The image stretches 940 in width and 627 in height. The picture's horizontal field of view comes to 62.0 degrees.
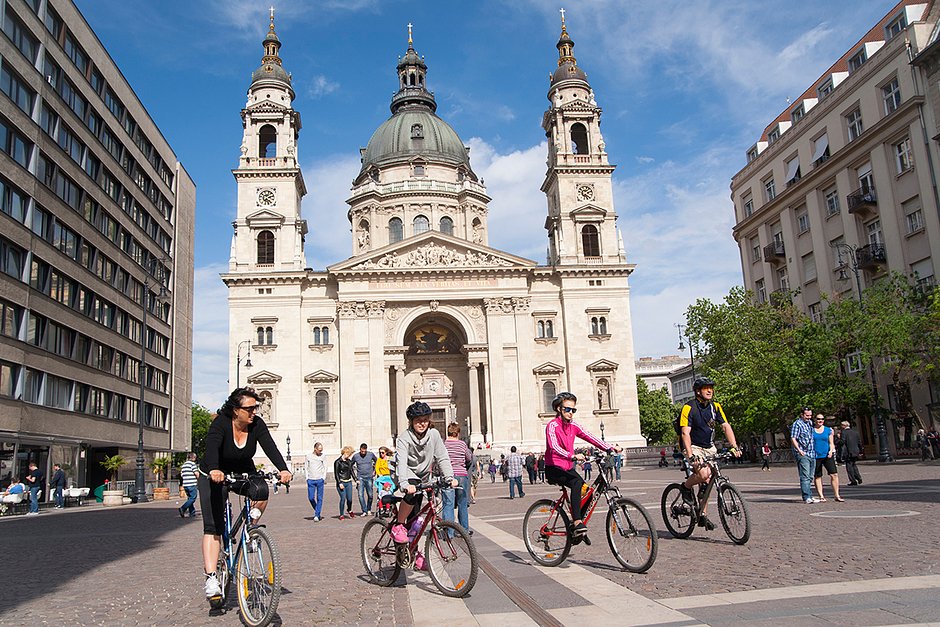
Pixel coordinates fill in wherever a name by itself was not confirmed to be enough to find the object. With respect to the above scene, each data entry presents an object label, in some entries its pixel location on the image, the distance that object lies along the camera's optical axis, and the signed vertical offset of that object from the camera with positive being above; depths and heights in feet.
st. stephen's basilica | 178.50 +34.44
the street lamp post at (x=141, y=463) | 100.63 +1.83
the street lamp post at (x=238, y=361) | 164.07 +23.77
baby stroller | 26.45 -1.46
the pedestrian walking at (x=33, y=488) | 84.17 -0.55
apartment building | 116.78 +44.90
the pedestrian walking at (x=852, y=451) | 60.08 -0.71
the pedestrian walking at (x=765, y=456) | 109.40 -1.36
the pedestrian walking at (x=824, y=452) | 48.37 -0.52
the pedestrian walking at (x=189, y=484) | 66.84 -0.74
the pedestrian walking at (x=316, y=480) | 60.70 -0.84
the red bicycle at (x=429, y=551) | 23.26 -2.76
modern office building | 102.32 +36.46
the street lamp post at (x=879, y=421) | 101.91 +2.52
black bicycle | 30.25 -2.36
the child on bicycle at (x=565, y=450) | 27.12 +0.21
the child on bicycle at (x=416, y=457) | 25.03 +0.21
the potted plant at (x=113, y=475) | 98.22 +0.76
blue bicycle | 19.64 -2.39
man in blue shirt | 47.78 -0.49
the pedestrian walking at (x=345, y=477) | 61.11 -0.76
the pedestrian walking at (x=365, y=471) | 62.64 -0.36
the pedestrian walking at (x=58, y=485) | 92.30 -0.31
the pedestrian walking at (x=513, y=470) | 78.43 -1.08
